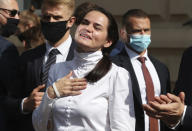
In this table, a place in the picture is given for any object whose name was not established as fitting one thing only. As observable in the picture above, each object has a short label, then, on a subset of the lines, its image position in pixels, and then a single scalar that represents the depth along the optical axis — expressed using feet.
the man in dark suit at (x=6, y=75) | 21.19
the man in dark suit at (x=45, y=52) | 21.52
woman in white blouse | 15.60
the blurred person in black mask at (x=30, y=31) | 26.69
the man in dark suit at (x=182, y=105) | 16.93
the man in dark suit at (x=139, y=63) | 21.58
